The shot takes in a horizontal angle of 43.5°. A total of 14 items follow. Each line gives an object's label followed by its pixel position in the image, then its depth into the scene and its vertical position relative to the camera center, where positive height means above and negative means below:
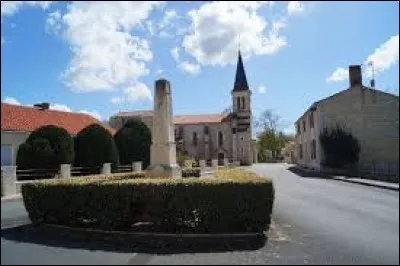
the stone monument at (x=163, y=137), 14.28 +0.36
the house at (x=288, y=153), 85.00 -0.82
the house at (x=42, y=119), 35.84 +2.68
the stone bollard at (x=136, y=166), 32.24 -1.06
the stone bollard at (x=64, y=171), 24.50 -1.01
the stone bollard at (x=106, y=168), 28.62 -1.07
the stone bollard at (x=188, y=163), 38.75 -1.15
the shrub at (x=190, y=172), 19.05 -0.90
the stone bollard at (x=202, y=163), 46.33 -1.32
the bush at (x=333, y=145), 30.70 +0.20
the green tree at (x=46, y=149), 25.98 +0.08
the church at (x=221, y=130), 84.50 +3.31
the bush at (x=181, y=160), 39.58 -0.91
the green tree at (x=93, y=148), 30.23 +0.12
